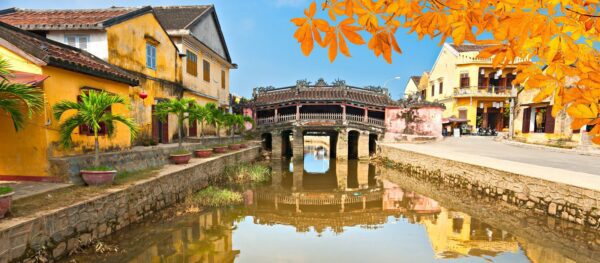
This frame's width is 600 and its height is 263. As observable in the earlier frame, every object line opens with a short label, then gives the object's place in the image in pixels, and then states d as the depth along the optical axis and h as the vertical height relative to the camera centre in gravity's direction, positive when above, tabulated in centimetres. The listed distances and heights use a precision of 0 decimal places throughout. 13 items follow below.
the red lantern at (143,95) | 1163 +100
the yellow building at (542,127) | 1743 -17
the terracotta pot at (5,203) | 455 -129
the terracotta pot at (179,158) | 1101 -138
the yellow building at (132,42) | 1095 +316
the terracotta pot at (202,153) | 1328 -142
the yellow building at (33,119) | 671 +2
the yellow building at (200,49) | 1605 +433
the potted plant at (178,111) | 1108 +39
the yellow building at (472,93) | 3030 +322
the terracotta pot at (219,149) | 1592 -153
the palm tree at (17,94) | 502 +46
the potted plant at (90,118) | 673 +5
